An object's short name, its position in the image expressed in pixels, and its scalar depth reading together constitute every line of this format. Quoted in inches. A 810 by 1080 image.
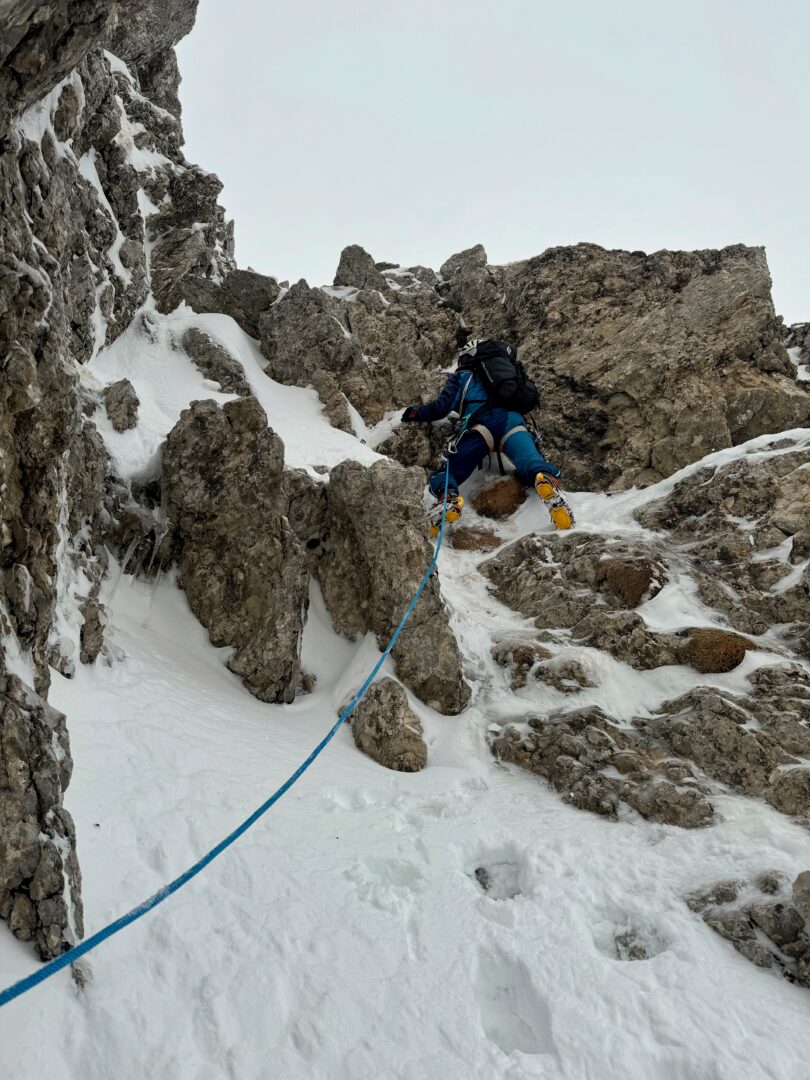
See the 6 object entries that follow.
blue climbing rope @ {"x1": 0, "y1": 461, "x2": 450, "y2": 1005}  96.5
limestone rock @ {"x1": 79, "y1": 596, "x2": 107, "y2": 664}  247.3
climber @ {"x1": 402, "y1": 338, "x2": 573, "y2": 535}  494.9
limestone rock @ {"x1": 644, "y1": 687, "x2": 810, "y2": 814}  239.9
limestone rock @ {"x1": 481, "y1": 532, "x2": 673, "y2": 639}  357.4
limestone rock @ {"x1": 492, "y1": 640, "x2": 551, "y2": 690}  335.2
